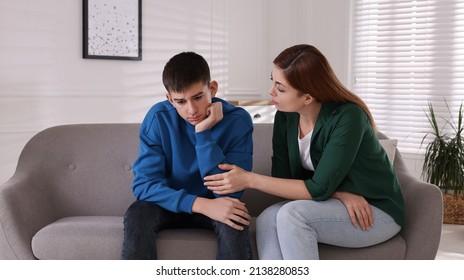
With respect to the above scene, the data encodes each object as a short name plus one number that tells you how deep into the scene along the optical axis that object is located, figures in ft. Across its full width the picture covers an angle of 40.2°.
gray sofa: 7.58
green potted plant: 14.49
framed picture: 15.30
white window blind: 16.06
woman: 7.12
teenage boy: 7.31
